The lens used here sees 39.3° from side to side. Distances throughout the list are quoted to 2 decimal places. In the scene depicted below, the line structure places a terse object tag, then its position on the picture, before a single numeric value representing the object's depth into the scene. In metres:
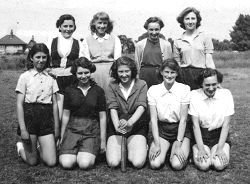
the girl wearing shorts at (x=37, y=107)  5.62
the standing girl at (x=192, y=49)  6.29
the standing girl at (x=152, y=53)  6.59
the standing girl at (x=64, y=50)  6.28
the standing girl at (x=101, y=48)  6.30
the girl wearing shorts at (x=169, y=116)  5.56
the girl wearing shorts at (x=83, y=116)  5.65
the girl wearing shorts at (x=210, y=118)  5.43
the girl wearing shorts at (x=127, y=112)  5.61
